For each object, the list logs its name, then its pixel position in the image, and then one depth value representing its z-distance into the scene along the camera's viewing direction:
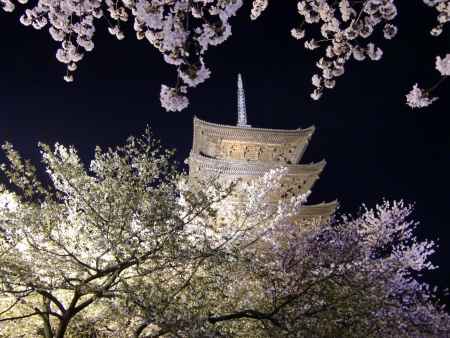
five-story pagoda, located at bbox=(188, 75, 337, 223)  21.63
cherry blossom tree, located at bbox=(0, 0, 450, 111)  4.26
